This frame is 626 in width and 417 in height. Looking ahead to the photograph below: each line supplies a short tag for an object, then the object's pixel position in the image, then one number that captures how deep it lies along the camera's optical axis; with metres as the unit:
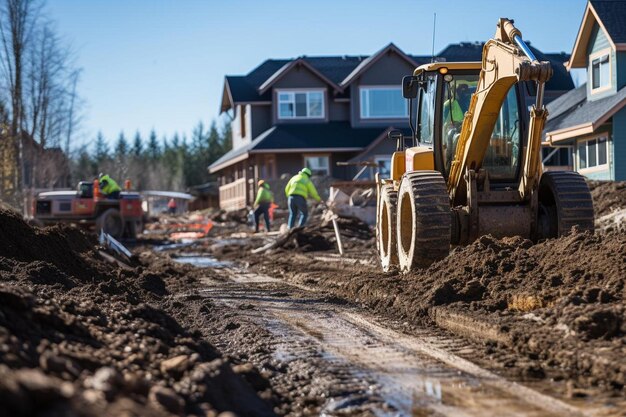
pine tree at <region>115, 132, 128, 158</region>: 121.69
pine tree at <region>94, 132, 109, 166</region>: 114.00
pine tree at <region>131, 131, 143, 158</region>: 124.74
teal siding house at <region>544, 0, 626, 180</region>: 29.86
